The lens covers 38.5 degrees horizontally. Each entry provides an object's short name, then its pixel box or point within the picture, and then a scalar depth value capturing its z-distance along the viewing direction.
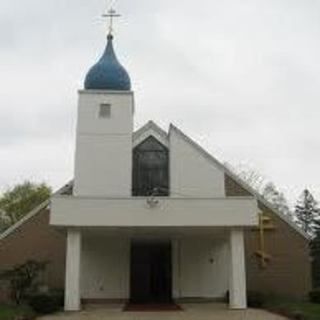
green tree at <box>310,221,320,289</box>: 31.97
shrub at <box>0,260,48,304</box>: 18.18
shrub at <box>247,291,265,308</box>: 18.86
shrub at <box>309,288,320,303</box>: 19.75
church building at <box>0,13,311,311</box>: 19.73
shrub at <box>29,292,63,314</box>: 16.70
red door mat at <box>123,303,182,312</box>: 17.35
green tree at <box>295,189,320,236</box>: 47.67
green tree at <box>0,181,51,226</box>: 39.92
